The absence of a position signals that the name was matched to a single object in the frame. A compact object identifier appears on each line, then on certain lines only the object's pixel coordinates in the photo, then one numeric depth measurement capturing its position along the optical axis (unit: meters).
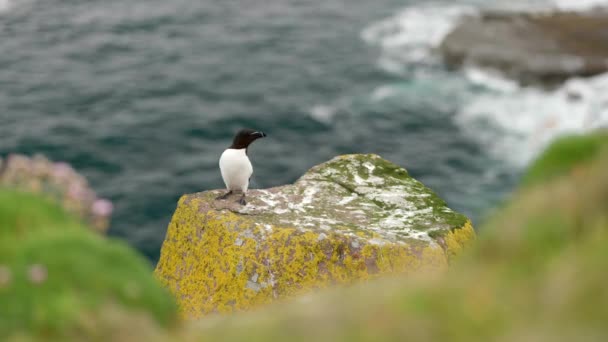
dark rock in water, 70.44
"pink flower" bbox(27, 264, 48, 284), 9.95
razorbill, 26.44
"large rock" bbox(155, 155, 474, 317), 22.12
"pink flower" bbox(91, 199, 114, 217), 11.78
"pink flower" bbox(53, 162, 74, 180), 12.14
